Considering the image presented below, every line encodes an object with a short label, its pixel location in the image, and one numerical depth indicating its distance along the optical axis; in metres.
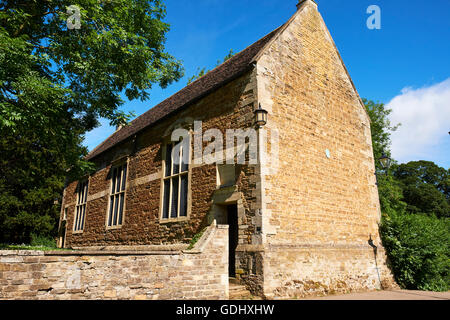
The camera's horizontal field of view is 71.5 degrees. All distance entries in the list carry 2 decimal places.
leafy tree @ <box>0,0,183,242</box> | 8.25
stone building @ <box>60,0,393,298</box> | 8.42
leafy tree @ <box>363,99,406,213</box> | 19.53
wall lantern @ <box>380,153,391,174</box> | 11.10
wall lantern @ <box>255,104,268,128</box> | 8.62
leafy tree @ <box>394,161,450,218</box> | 37.72
